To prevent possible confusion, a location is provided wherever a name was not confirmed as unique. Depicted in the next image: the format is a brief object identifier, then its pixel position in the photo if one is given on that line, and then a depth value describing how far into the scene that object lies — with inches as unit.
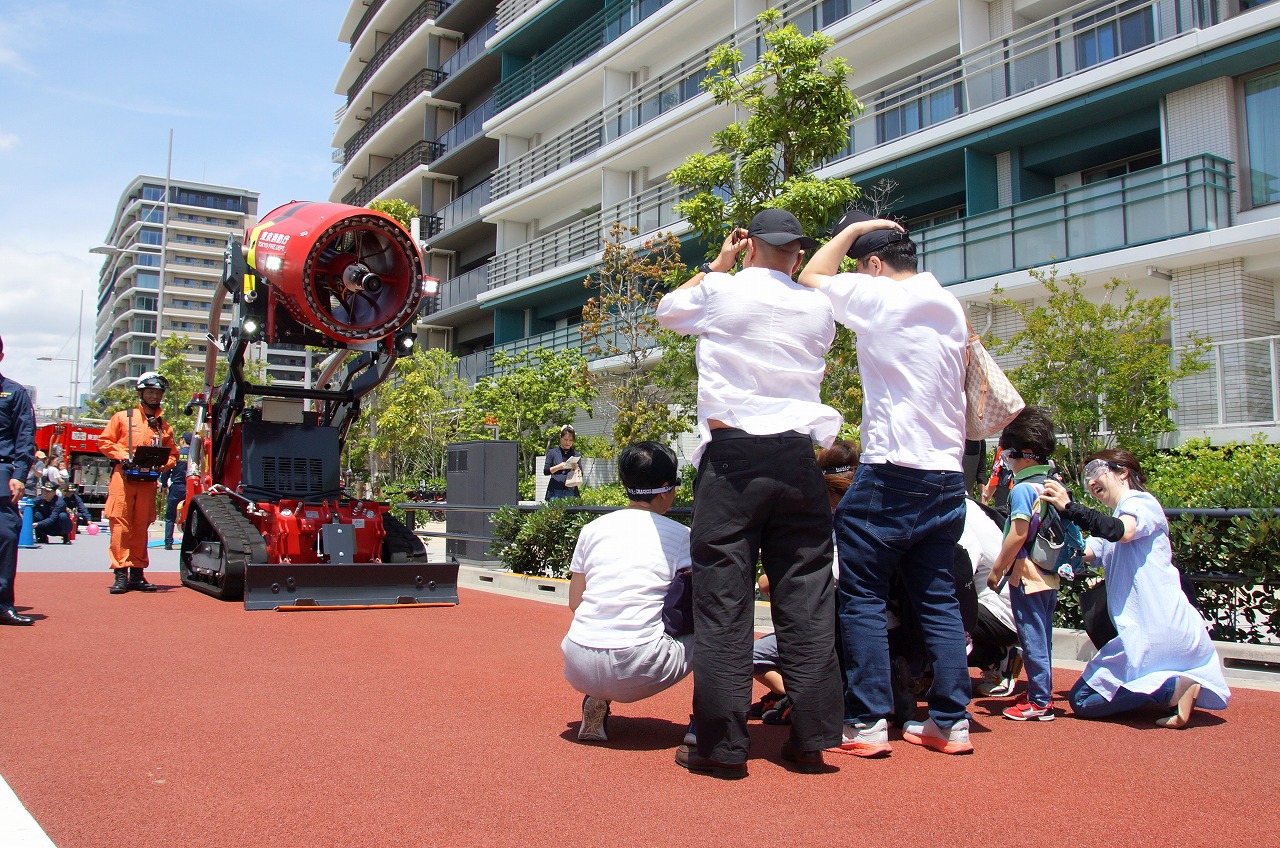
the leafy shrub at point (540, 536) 431.2
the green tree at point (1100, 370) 484.1
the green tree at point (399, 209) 1029.2
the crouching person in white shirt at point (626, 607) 145.2
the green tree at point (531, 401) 955.3
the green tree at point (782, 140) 410.3
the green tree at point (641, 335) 672.4
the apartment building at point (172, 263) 4151.1
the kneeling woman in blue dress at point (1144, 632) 163.3
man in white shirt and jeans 142.3
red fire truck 1206.9
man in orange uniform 341.7
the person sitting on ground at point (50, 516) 679.7
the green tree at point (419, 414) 1024.2
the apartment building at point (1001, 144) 562.6
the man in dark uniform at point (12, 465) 263.7
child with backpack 167.9
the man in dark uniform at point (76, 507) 826.2
